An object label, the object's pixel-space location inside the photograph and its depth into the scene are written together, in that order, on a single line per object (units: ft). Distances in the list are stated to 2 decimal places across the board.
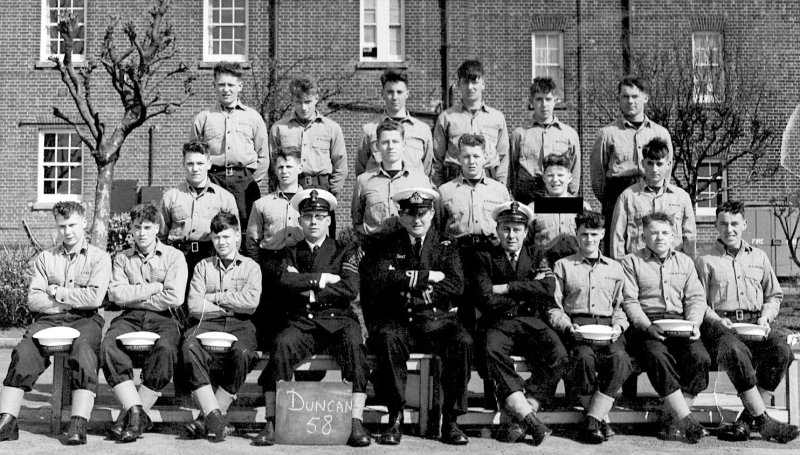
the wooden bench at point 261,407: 21.39
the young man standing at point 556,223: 24.12
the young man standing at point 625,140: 26.07
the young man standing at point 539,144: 26.18
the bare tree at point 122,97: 46.78
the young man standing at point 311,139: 26.84
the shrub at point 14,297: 42.73
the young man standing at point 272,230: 23.71
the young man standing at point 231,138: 26.37
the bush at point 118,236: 57.62
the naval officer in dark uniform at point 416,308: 20.84
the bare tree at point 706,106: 57.47
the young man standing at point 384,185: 23.89
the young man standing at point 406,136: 26.27
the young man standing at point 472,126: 26.40
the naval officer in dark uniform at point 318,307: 20.97
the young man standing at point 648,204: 24.18
